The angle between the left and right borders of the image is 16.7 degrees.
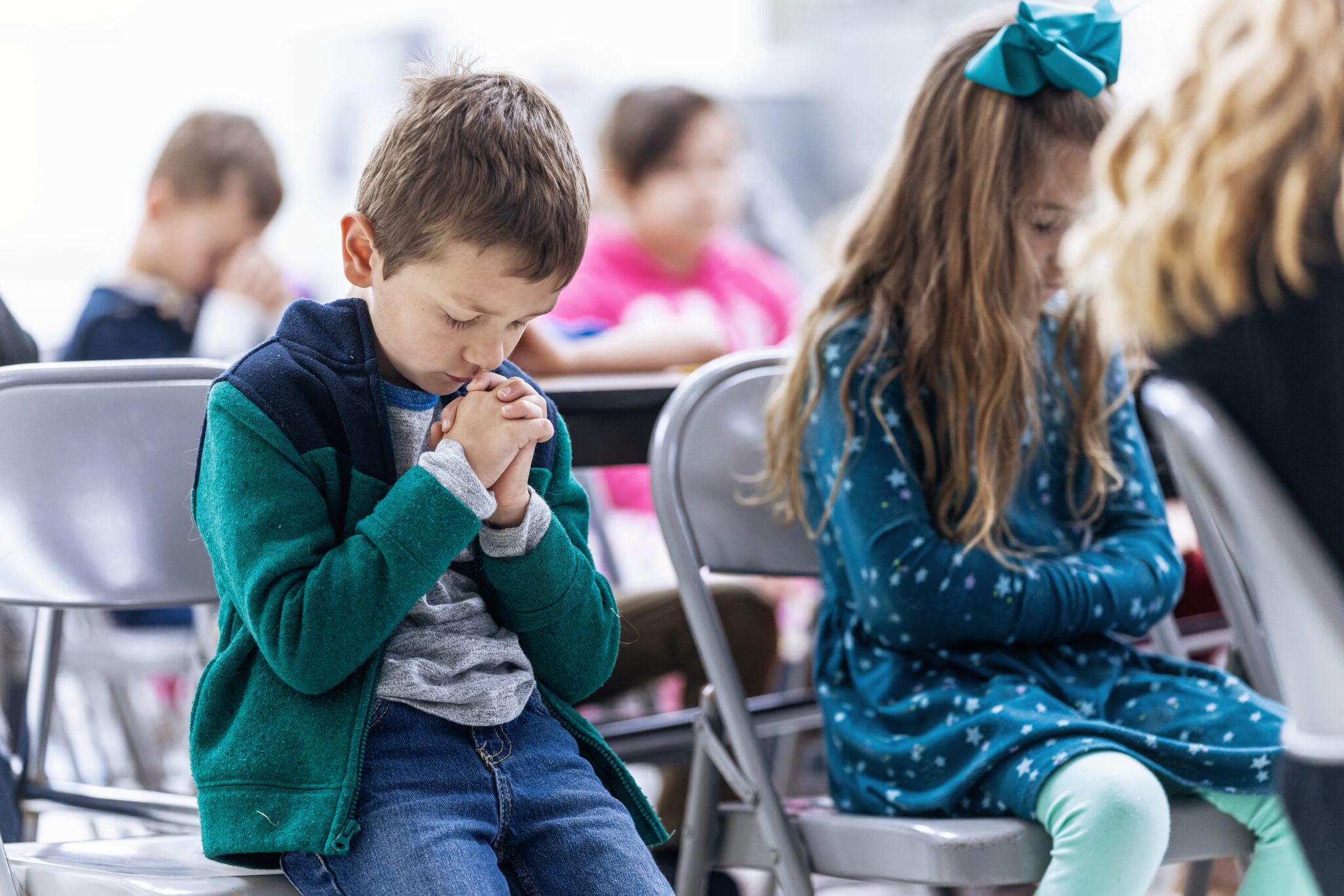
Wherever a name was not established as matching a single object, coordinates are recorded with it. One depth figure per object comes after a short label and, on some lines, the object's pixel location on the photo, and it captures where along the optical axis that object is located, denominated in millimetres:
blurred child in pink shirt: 5110
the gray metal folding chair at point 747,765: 3327
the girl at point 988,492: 3388
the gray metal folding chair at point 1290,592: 2920
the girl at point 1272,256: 2914
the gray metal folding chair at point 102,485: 3354
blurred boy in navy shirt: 4600
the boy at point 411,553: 3126
